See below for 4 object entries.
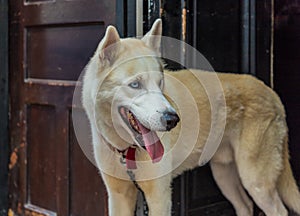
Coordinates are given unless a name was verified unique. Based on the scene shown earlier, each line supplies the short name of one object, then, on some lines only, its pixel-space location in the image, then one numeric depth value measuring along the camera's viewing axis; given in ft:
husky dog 5.92
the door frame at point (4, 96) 9.07
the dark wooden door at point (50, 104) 7.75
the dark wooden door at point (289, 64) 8.69
